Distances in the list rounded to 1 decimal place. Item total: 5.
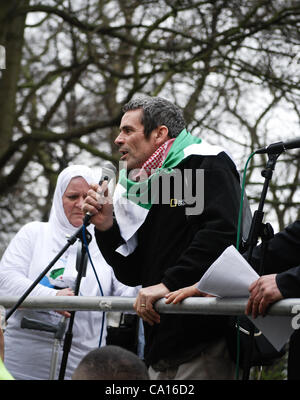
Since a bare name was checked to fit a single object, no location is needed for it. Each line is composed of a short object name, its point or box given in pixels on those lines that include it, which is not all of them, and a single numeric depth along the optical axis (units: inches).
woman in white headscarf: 345.7
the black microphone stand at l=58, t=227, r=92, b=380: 288.3
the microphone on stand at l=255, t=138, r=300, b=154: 234.1
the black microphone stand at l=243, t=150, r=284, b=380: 237.1
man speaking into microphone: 257.0
